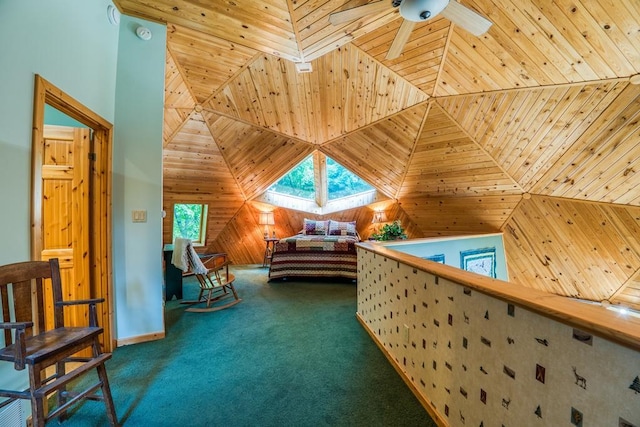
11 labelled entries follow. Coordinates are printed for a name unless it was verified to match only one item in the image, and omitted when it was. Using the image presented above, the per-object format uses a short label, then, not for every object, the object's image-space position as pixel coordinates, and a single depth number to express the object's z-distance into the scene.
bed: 4.99
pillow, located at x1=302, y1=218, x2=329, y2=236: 6.59
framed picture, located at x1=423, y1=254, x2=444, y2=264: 3.59
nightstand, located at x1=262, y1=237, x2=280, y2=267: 6.66
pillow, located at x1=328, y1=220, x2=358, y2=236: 6.52
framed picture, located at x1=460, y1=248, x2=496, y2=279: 4.17
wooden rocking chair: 3.48
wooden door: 2.31
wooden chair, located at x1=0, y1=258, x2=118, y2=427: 1.24
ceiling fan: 1.76
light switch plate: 2.59
